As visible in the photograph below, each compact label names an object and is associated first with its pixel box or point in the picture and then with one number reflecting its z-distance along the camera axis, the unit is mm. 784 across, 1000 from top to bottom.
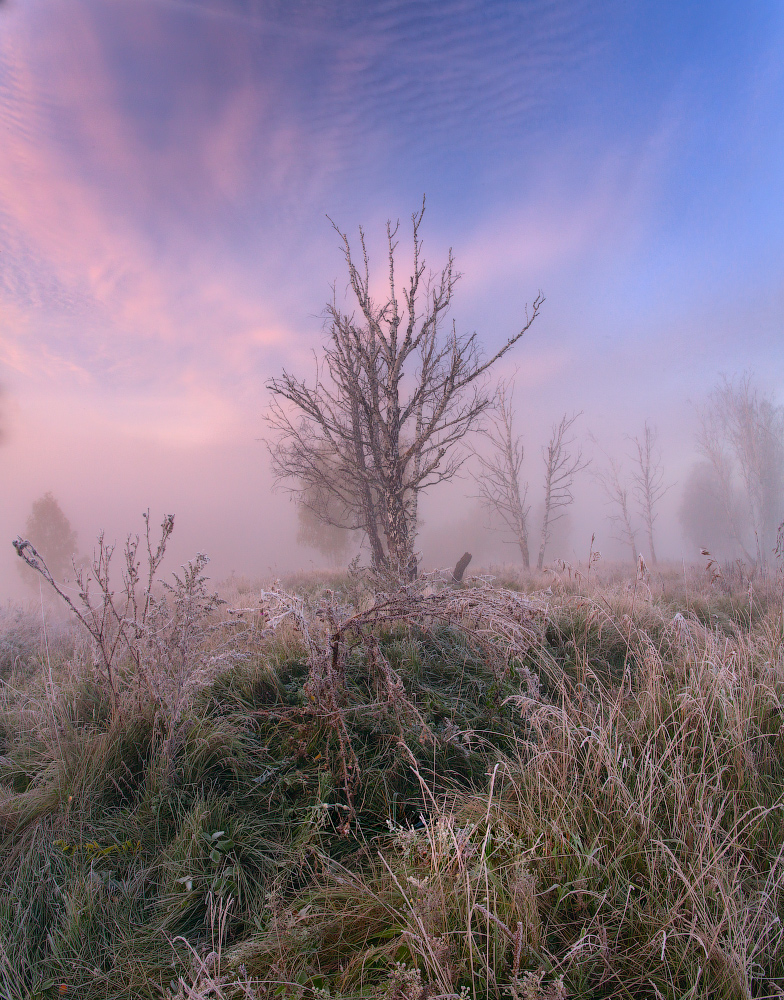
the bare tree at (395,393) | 7645
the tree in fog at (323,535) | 30442
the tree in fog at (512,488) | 18953
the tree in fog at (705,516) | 37719
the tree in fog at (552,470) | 18703
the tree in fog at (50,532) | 31641
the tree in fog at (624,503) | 25589
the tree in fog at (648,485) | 25100
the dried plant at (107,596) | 3098
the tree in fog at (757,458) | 27500
